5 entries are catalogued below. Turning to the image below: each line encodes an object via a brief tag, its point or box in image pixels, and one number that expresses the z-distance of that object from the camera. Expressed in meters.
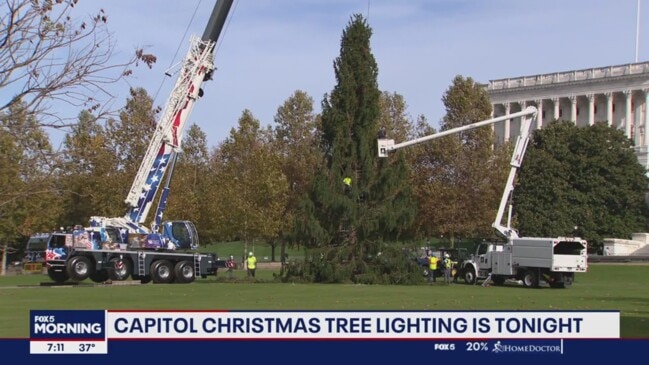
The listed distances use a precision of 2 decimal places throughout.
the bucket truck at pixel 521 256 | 43.53
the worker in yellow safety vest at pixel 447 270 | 46.00
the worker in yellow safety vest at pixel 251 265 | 49.14
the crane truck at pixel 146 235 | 43.62
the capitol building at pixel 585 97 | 126.56
